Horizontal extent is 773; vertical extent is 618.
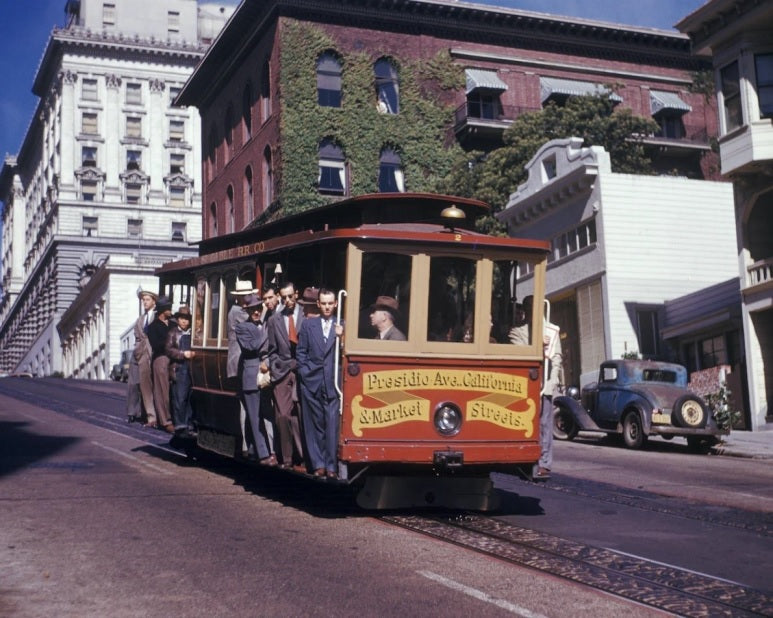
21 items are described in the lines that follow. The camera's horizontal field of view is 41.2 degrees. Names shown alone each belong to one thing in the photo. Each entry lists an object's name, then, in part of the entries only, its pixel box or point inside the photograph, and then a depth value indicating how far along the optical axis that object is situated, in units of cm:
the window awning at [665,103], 4666
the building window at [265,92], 4349
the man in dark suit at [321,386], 969
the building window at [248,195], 4694
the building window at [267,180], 4350
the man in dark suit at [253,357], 1122
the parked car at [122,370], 5597
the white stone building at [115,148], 8694
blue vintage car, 2009
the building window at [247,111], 4688
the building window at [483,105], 4462
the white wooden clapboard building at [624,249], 3222
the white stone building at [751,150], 2562
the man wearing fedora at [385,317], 986
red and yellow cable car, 967
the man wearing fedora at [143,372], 1464
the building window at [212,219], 5359
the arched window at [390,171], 4278
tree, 3903
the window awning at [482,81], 4422
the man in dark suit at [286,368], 1055
